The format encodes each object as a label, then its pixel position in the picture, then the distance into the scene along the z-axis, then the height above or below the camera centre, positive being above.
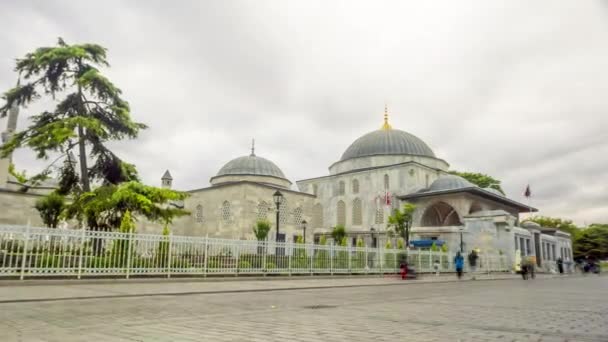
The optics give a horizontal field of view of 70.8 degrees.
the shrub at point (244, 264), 14.22 -0.66
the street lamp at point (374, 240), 34.53 +0.40
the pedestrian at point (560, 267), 26.05 -1.23
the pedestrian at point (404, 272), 16.45 -1.02
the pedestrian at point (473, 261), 22.22 -0.78
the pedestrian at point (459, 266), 17.45 -0.82
